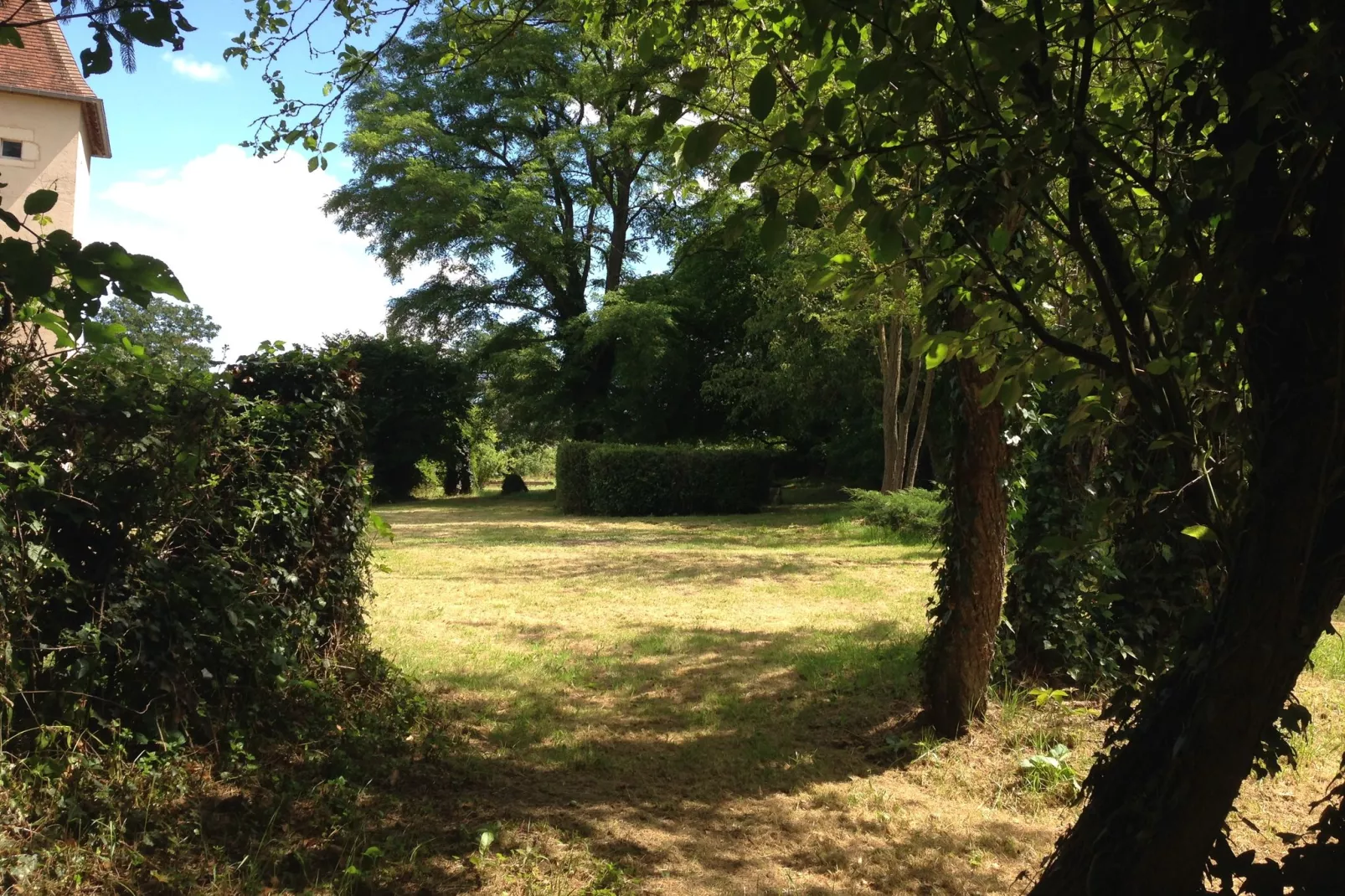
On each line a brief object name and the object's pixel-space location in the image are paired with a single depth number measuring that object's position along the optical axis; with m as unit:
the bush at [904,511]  14.84
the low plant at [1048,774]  4.39
